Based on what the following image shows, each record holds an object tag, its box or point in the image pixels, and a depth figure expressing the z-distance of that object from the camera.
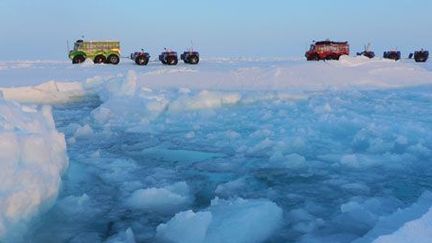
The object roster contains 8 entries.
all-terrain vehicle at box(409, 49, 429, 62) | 33.72
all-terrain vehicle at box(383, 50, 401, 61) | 36.44
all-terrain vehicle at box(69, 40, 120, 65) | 28.88
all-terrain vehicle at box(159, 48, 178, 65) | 29.05
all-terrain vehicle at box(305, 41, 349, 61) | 32.50
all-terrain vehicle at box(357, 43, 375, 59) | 36.03
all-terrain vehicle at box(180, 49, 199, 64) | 29.84
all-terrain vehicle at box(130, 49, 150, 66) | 28.80
